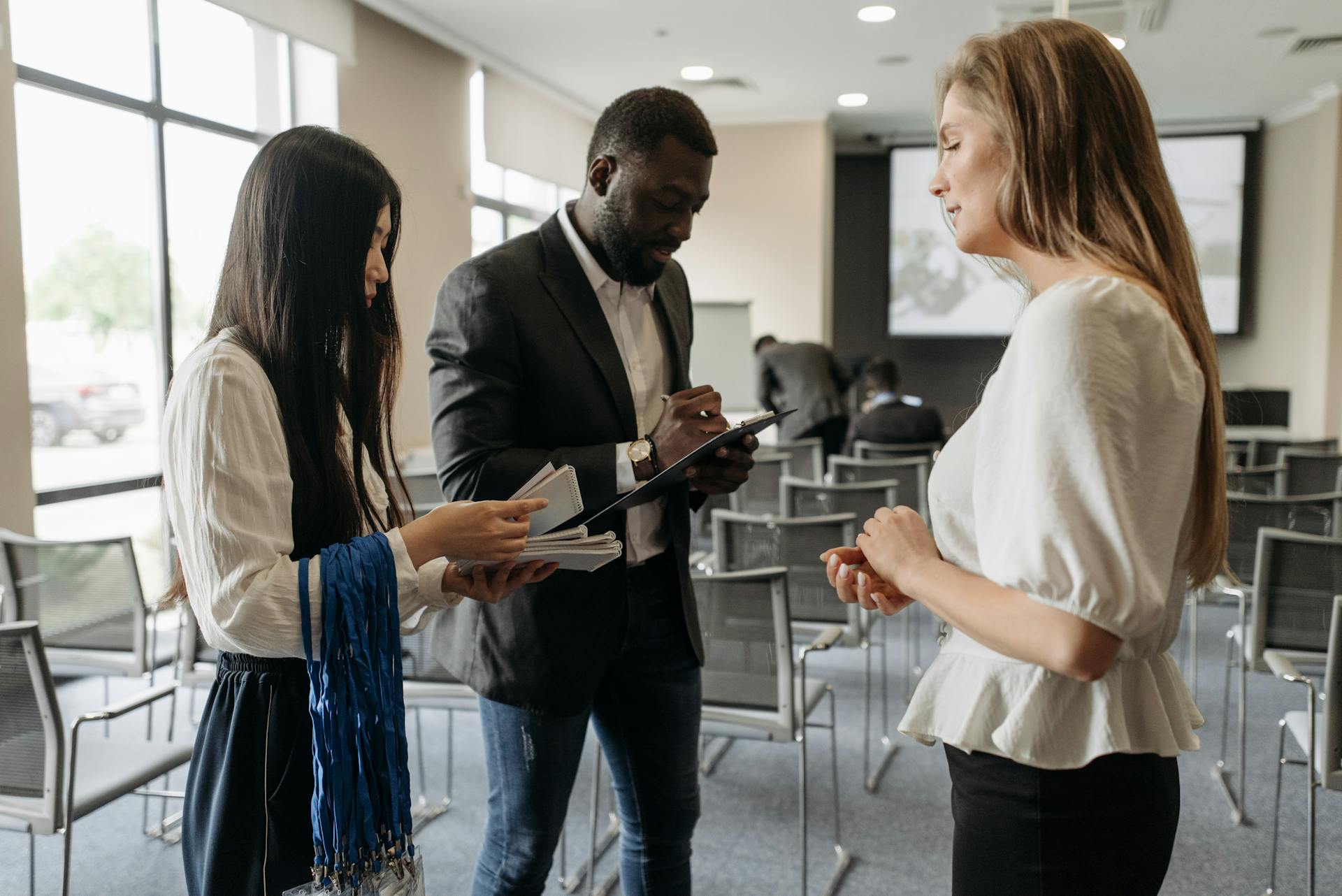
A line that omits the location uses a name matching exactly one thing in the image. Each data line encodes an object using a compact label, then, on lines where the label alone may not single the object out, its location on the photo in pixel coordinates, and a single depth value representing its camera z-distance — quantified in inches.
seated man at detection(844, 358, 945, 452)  247.8
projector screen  433.4
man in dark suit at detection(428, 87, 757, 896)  65.2
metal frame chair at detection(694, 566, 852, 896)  102.7
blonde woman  35.7
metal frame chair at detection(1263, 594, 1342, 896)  89.3
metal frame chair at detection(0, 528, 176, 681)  115.3
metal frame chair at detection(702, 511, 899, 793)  132.6
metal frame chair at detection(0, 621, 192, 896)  81.7
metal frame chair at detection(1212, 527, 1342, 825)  114.1
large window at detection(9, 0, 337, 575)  183.5
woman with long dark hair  46.9
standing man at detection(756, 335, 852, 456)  308.5
